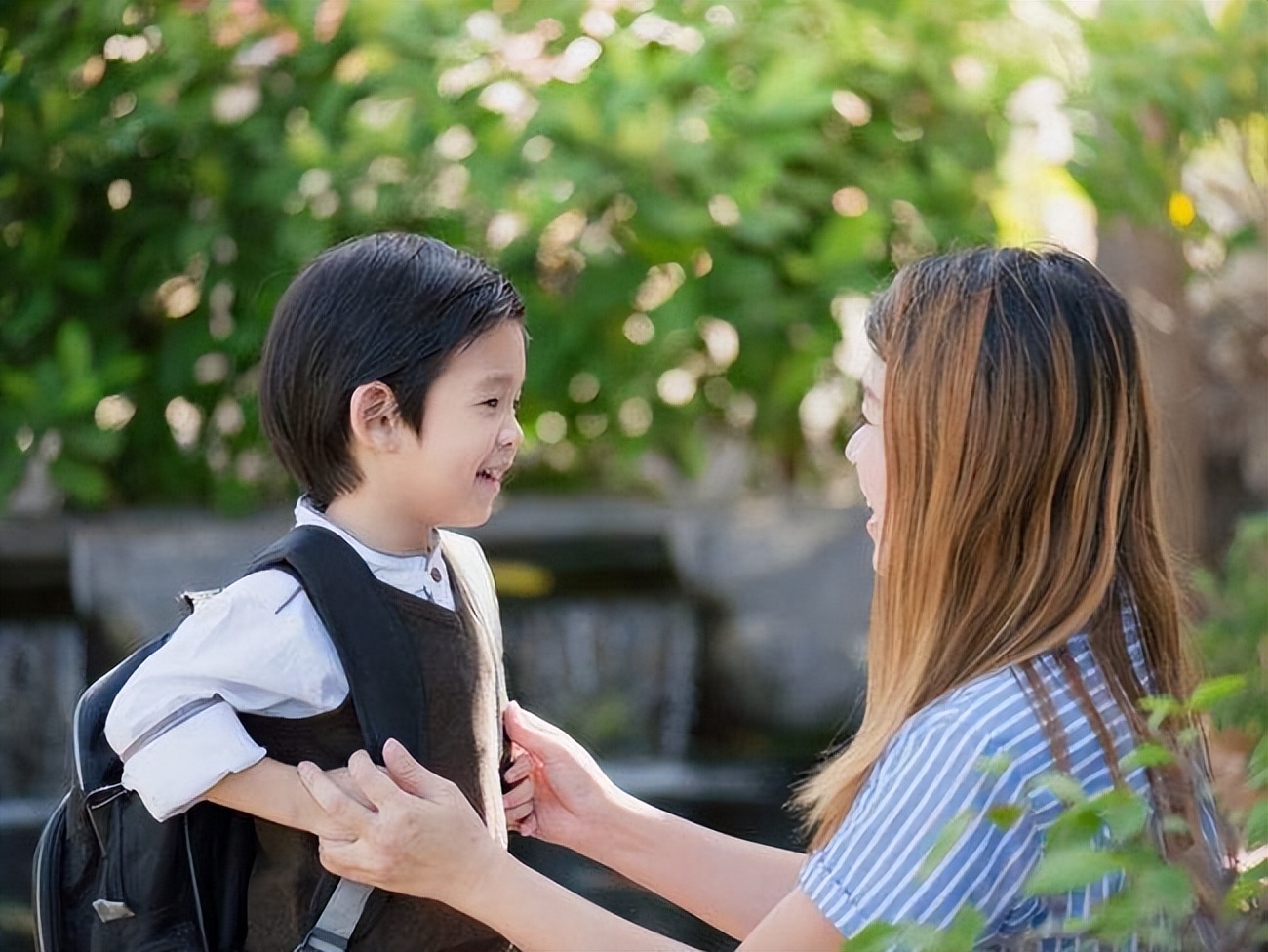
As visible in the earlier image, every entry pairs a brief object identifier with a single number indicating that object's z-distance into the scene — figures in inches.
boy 119.6
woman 112.5
